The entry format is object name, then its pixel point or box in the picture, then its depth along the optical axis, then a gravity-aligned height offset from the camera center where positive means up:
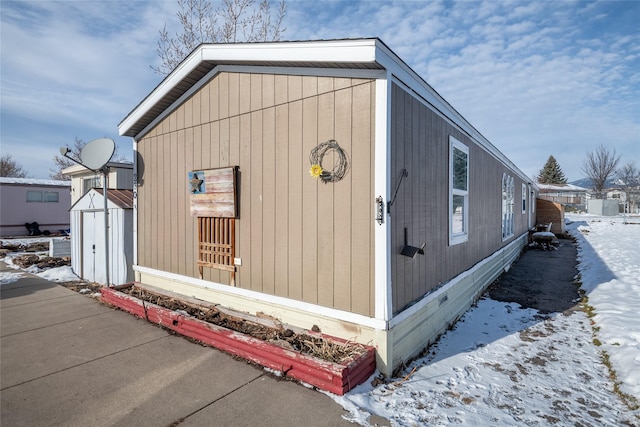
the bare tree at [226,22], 10.65 +6.25
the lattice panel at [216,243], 4.11 -0.45
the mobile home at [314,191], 2.90 +0.21
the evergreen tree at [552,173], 41.88 +4.55
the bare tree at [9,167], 30.20 +4.17
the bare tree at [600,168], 28.70 +3.61
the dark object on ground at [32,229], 15.90 -0.94
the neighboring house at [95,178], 9.27 +1.04
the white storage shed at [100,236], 6.14 -0.55
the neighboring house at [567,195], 33.00 +1.45
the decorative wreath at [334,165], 3.05 +0.44
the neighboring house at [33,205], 15.42 +0.25
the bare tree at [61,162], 24.96 +3.72
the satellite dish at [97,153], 5.59 +1.01
